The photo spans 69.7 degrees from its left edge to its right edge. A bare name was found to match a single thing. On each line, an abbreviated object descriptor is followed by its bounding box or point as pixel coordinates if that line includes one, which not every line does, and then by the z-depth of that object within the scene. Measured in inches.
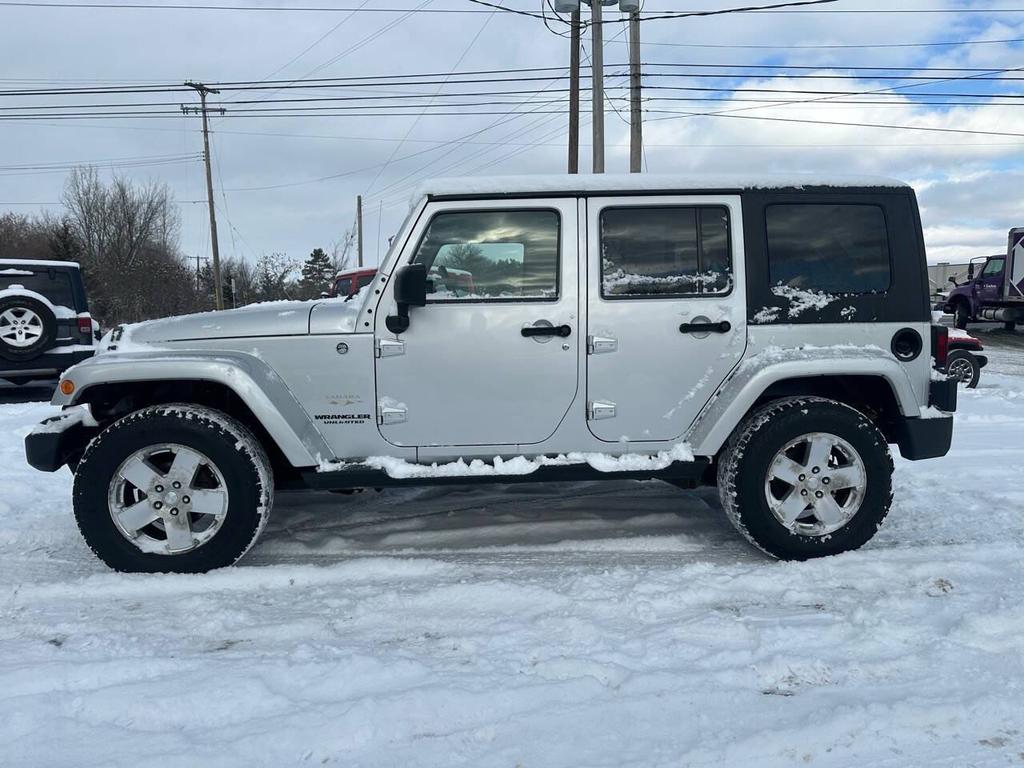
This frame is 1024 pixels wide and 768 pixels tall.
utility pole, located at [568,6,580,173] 661.9
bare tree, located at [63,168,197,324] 1089.4
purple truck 746.2
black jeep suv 359.6
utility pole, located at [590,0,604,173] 562.3
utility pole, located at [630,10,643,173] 628.1
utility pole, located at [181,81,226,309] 1321.4
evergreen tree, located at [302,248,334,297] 2068.5
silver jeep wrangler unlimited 143.4
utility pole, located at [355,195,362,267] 1823.1
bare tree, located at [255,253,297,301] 1496.1
